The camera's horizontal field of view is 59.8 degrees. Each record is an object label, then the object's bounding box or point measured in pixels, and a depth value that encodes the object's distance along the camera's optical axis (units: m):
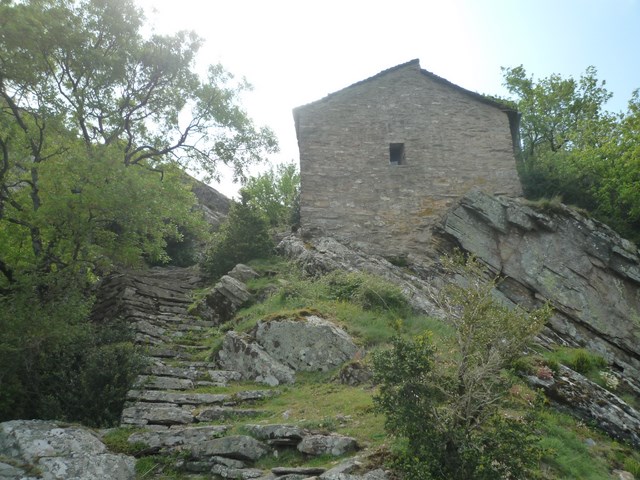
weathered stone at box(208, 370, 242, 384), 9.76
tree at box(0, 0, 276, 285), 11.27
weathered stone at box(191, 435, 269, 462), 6.73
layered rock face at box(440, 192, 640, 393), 14.45
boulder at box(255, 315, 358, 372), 9.84
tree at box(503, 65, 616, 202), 24.23
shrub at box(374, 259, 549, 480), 5.59
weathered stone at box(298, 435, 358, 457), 6.59
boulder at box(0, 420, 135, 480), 6.23
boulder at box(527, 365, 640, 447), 8.52
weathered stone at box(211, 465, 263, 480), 6.35
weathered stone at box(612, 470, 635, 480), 7.22
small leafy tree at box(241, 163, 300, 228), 22.94
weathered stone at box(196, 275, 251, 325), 13.20
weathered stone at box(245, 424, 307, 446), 6.90
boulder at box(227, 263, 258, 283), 14.46
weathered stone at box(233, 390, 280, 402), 8.83
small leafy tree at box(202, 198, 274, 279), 16.50
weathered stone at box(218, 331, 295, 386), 9.62
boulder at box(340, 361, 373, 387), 9.08
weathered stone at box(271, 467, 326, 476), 6.10
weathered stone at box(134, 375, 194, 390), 9.03
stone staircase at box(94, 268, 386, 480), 6.63
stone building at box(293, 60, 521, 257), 16.31
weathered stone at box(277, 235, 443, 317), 13.60
